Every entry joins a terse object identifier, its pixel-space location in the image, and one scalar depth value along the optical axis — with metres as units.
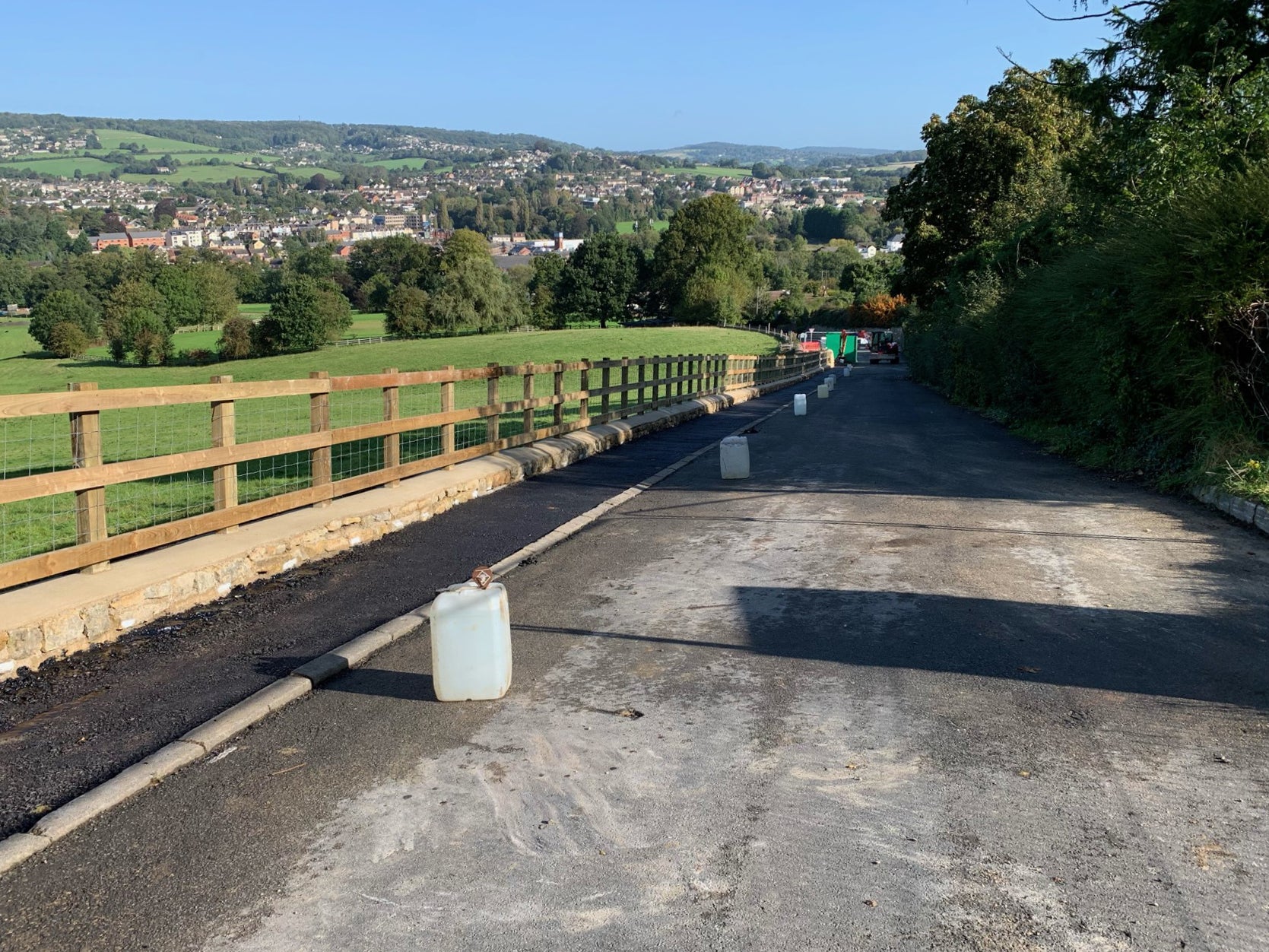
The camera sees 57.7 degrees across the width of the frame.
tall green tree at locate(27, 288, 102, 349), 100.81
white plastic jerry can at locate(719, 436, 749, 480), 14.18
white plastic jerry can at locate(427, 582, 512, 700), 5.60
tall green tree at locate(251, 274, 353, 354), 100.62
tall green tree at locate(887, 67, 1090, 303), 43.16
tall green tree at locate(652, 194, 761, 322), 145.12
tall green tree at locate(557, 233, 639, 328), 143.50
